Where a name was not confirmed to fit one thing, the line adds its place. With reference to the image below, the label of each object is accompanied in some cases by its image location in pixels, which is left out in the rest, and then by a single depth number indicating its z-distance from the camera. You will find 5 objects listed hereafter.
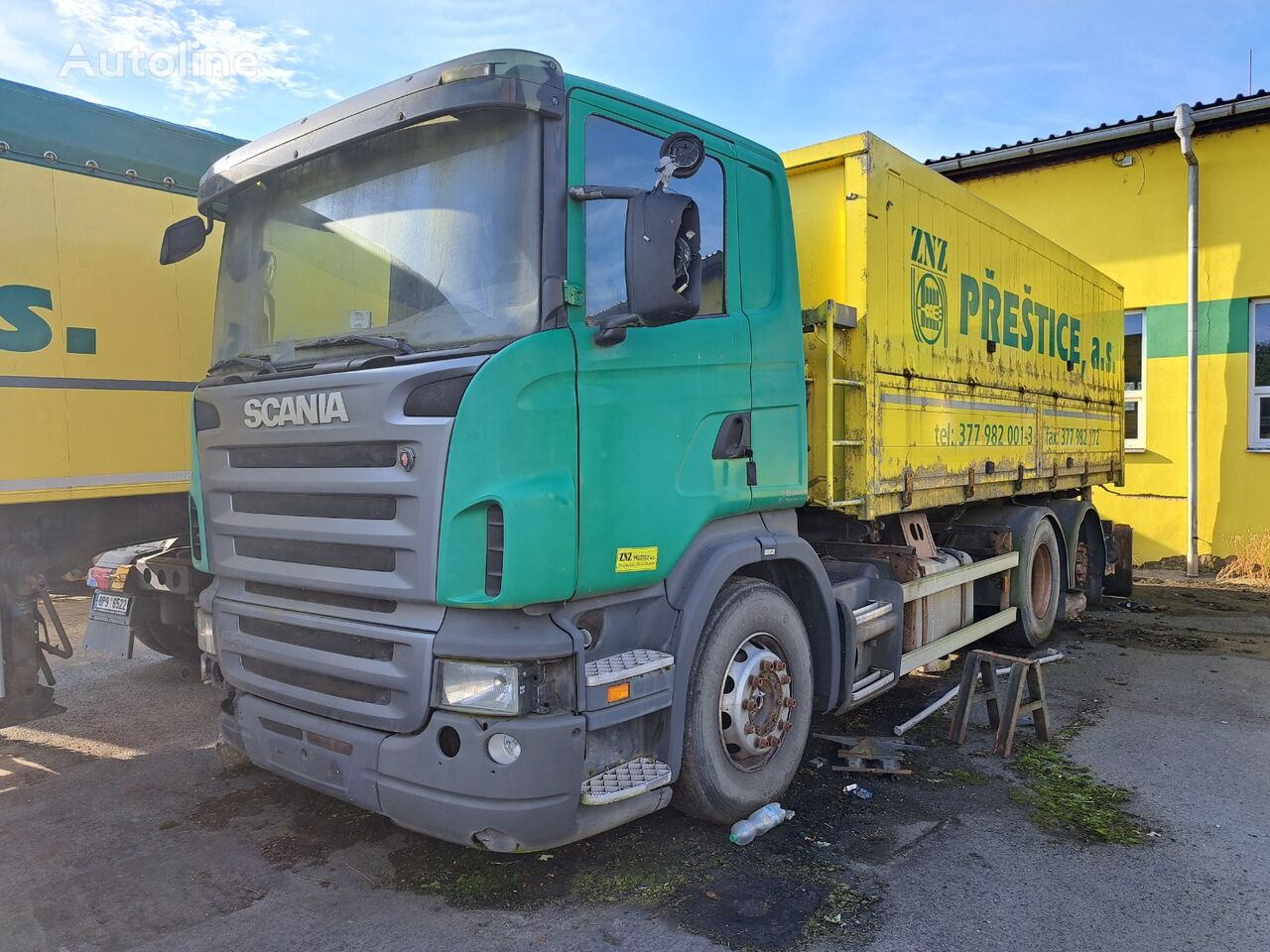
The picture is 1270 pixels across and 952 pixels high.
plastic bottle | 3.68
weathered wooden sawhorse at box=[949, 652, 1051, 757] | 4.86
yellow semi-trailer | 4.71
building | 10.60
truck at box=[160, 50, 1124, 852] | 2.94
